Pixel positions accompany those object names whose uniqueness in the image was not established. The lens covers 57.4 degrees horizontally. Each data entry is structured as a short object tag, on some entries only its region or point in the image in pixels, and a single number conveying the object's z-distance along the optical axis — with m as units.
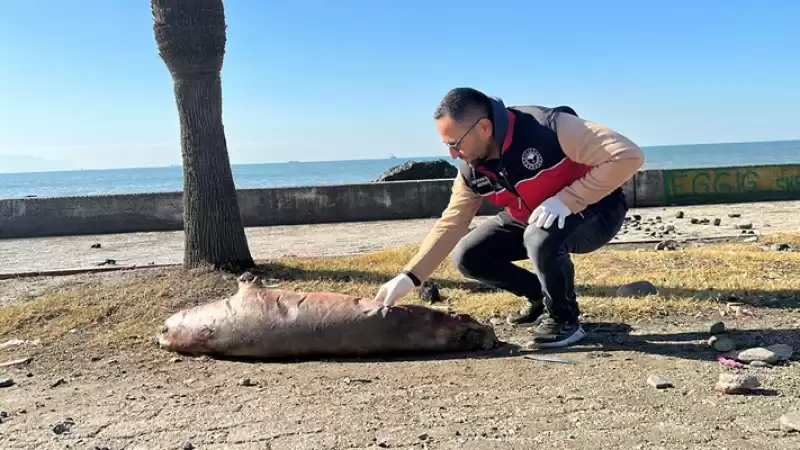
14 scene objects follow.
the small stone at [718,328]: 4.42
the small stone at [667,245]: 8.49
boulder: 18.98
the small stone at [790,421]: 2.83
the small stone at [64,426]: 3.25
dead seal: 4.21
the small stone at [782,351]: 3.77
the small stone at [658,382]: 3.39
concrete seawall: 14.37
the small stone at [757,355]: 3.72
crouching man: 3.93
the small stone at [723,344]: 4.00
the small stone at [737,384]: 3.25
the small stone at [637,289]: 5.59
